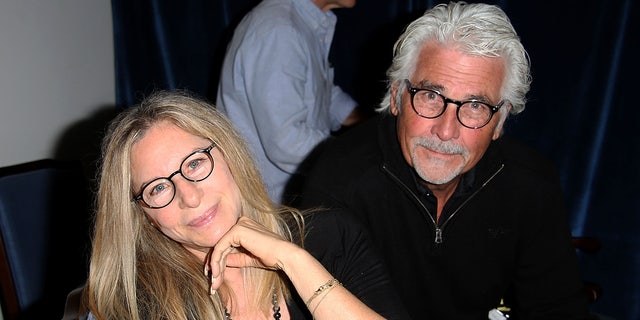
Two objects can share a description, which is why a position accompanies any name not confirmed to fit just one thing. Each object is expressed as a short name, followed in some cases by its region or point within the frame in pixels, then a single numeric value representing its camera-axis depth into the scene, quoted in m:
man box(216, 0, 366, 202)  2.07
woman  1.20
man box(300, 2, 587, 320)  1.42
